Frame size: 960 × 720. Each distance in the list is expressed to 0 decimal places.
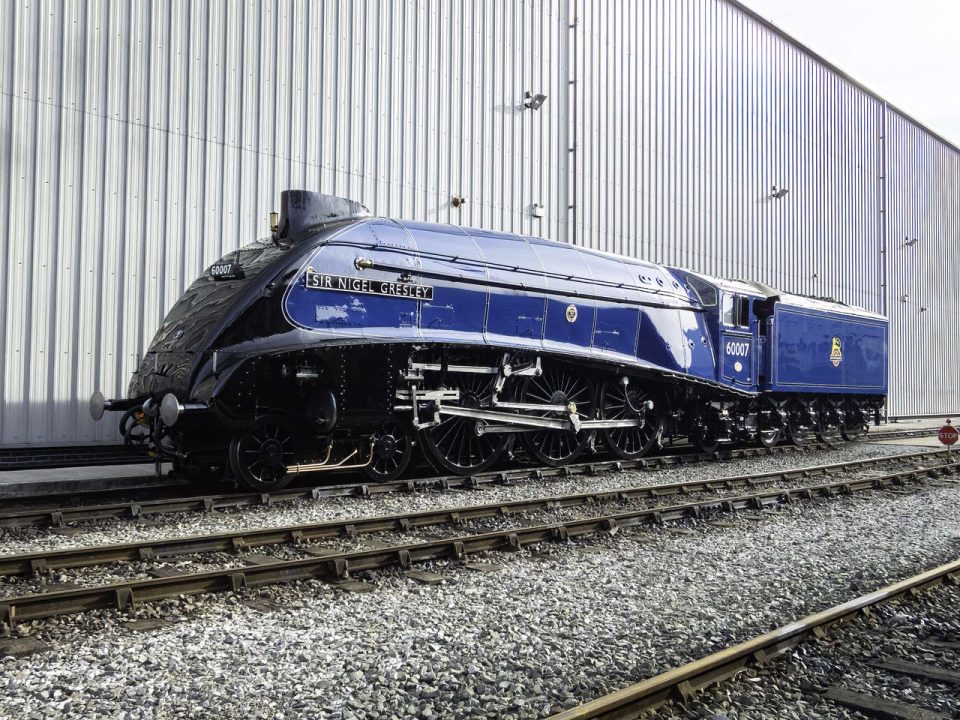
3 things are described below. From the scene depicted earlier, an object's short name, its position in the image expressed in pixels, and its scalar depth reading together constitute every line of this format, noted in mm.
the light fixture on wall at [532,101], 16578
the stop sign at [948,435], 14906
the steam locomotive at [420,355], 8477
